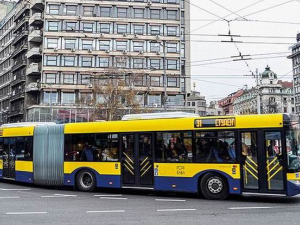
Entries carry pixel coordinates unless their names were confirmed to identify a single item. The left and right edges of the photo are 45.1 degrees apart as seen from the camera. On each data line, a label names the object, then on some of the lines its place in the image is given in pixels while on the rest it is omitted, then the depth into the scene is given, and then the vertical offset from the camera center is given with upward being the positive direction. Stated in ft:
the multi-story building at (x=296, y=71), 368.89 +73.50
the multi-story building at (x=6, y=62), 226.58 +53.98
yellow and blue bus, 37.06 -1.46
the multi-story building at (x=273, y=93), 399.24 +54.05
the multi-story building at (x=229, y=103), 510.01 +59.07
